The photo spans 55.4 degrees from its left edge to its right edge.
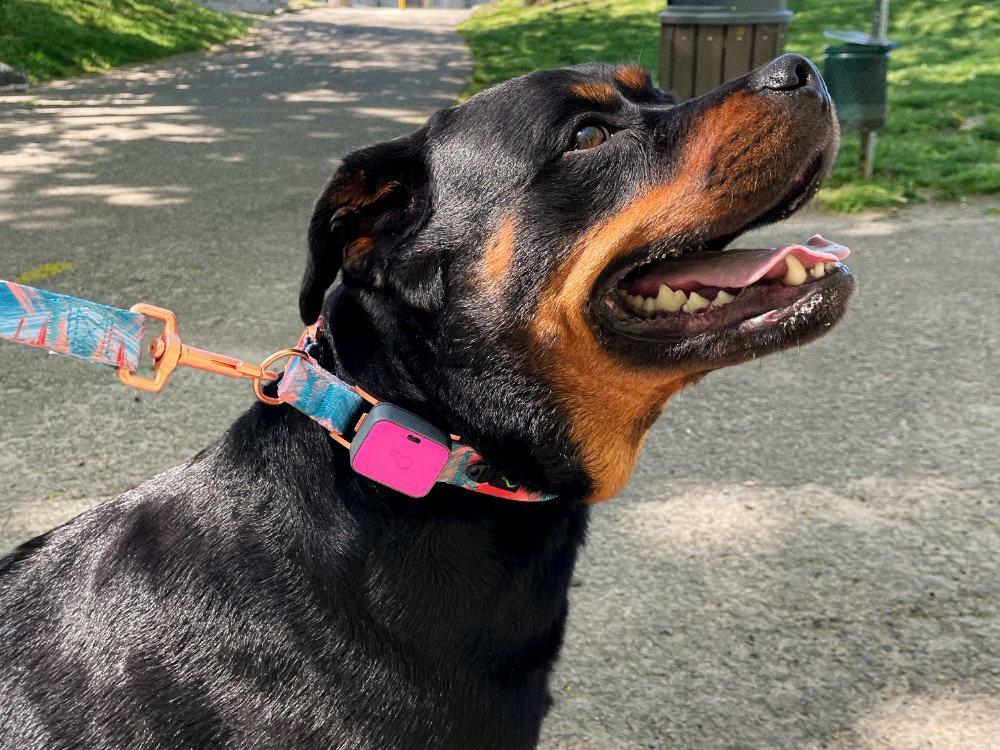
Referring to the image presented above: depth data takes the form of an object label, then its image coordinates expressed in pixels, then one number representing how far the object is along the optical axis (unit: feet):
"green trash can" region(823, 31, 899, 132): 22.20
